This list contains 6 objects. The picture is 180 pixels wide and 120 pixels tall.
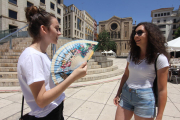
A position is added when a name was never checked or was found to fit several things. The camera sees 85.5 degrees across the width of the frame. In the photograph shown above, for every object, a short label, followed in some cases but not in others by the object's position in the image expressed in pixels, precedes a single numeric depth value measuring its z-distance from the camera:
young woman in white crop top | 1.22
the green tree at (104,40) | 33.98
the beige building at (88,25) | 54.44
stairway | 4.84
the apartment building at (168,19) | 44.19
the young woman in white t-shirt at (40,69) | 0.77
